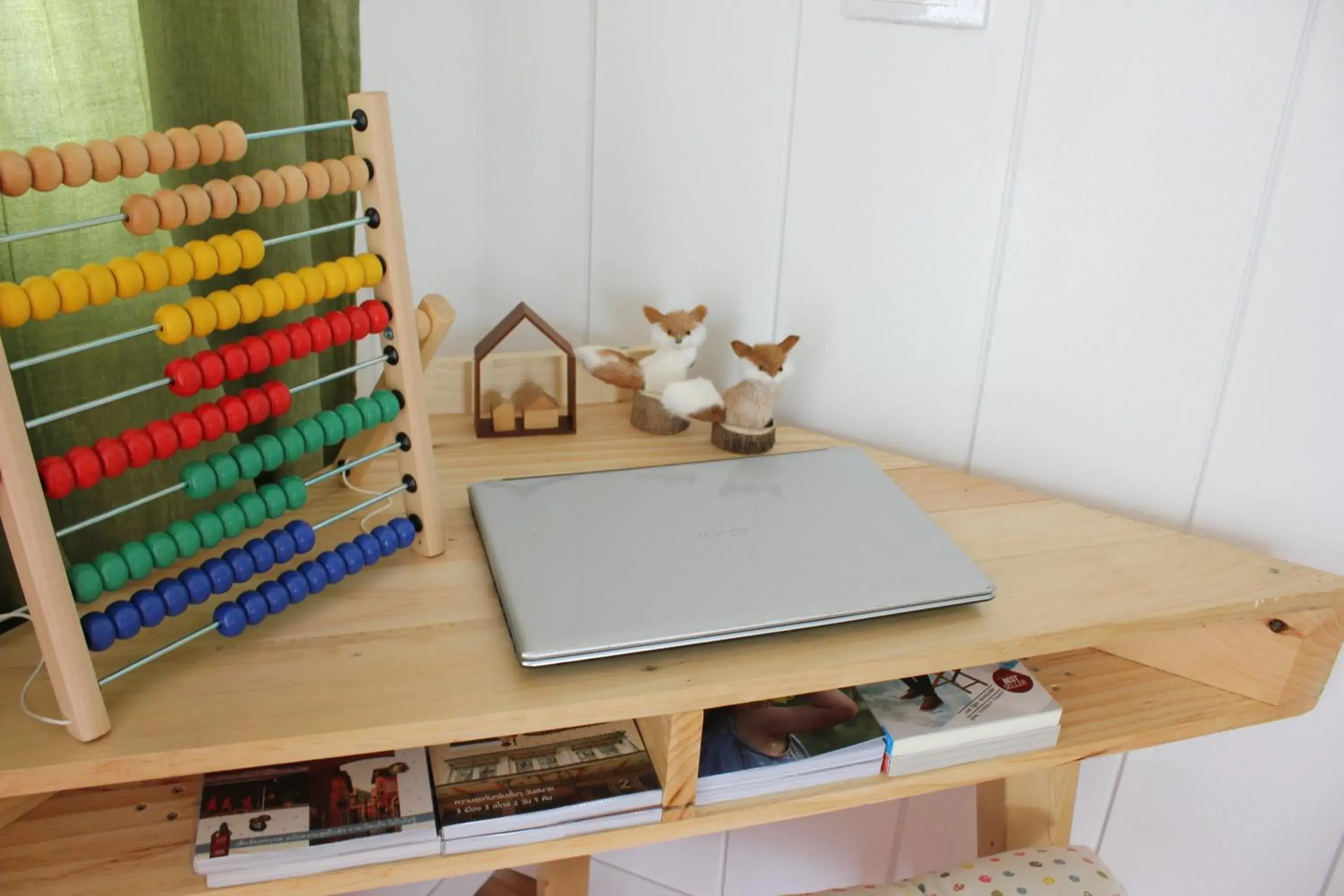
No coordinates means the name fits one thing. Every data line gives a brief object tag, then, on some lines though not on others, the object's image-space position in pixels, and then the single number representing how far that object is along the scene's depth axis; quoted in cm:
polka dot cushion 95
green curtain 72
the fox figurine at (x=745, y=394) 107
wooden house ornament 110
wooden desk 68
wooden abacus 61
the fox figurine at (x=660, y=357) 112
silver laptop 78
